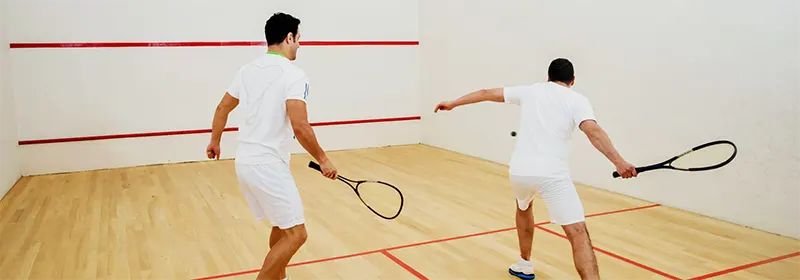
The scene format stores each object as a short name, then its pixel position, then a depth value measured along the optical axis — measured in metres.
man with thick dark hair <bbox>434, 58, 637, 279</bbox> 2.13
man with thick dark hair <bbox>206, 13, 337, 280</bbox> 2.02
